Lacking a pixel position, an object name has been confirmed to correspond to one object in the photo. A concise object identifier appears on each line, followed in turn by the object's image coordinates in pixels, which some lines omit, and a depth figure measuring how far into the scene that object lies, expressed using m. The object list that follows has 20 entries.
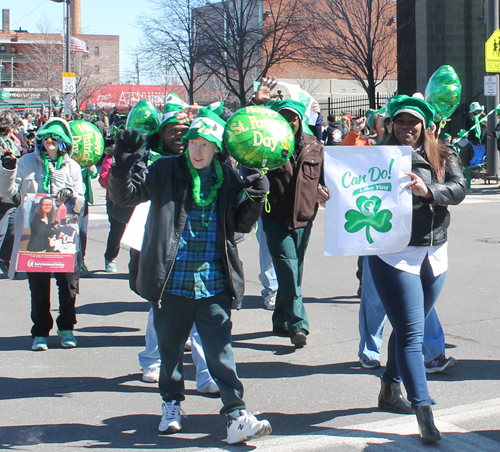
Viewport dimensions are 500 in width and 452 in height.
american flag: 42.03
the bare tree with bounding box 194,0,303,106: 27.78
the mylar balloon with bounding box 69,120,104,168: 5.67
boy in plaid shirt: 3.78
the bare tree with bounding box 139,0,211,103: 28.67
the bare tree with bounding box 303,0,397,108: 26.34
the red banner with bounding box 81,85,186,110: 53.80
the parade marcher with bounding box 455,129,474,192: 18.12
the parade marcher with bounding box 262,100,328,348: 5.63
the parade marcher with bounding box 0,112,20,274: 8.43
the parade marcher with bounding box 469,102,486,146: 17.13
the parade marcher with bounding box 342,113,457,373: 4.91
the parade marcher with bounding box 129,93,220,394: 4.61
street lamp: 30.77
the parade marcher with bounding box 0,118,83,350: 5.68
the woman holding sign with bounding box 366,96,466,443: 3.81
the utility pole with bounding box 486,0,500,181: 17.61
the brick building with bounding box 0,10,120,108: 50.91
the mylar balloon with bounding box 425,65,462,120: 6.18
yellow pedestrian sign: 17.02
